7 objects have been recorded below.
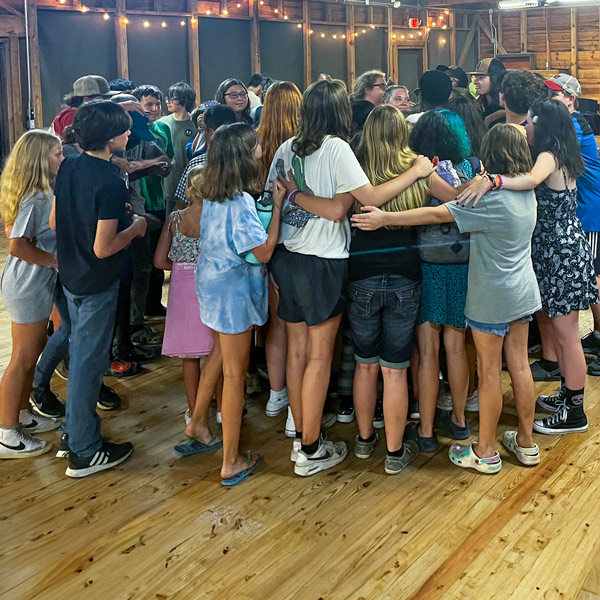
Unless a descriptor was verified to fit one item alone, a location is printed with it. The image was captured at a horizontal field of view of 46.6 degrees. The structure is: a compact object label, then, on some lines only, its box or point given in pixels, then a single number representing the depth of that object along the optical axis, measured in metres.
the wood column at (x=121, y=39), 9.24
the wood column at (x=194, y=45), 9.95
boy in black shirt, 2.66
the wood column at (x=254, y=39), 10.64
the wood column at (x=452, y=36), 13.73
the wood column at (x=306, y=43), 11.29
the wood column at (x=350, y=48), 11.97
